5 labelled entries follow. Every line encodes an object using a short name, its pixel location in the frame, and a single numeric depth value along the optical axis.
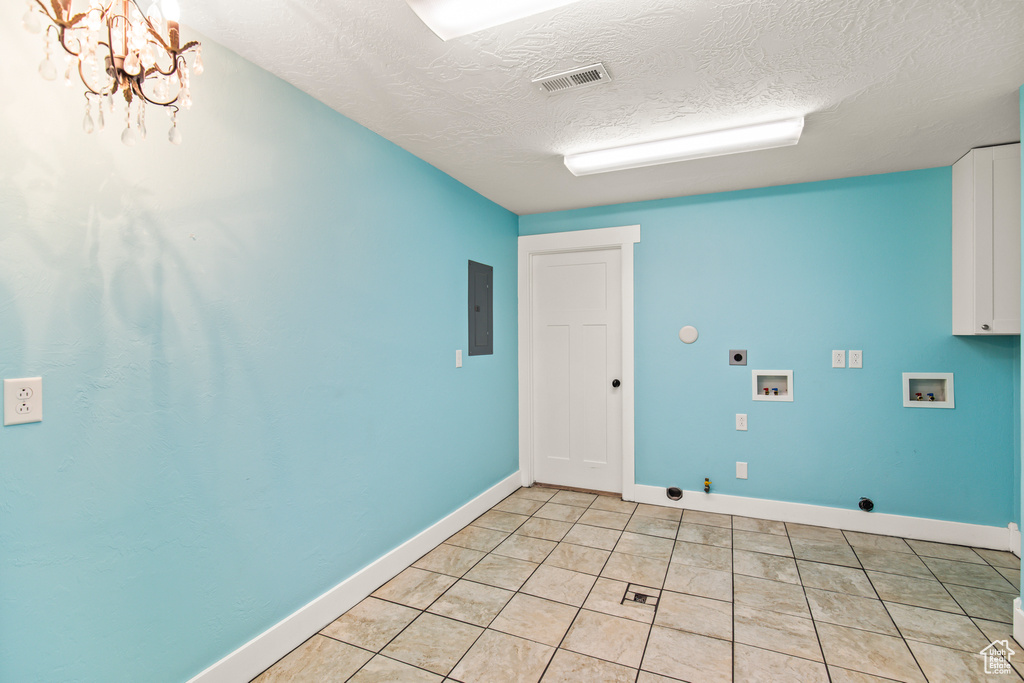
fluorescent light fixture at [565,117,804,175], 2.43
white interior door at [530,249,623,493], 3.95
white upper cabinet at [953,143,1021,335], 2.68
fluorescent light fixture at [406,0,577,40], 1.50
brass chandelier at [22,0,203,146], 1.03
